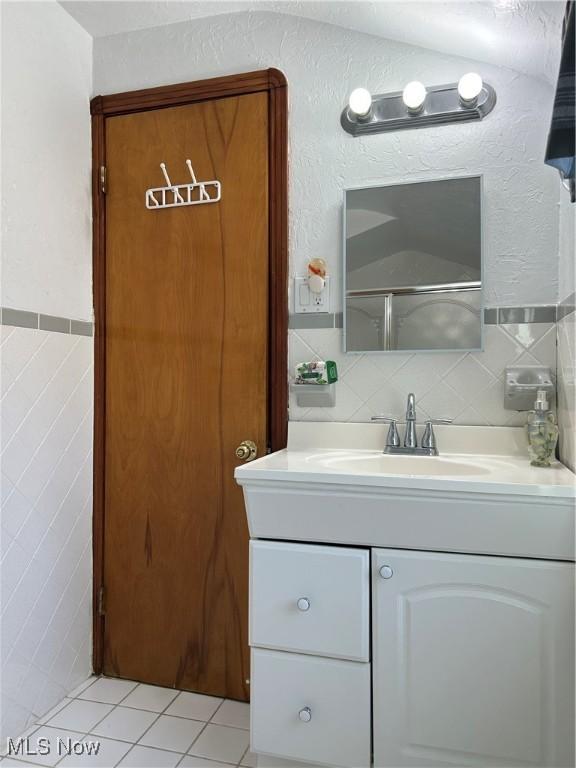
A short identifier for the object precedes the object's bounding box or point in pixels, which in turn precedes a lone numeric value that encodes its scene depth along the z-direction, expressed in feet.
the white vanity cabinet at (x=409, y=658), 3.87
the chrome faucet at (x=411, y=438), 5.27
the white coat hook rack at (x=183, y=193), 6.11
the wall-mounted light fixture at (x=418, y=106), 5.30
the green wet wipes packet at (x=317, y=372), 5.54
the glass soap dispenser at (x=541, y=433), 4.64
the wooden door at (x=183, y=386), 5.99
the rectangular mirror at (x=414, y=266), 5.40
